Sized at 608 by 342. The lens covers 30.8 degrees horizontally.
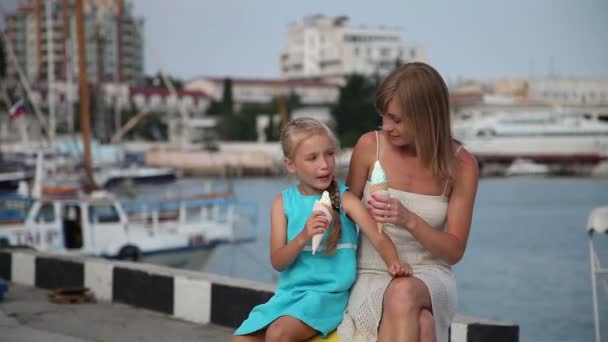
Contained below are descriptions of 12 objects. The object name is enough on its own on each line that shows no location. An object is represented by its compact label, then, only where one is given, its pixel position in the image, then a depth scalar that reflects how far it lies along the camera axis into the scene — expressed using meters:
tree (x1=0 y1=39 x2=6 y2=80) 70.85
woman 2.91
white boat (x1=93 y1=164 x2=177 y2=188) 46.34
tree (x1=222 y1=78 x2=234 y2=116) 105.44
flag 23.95
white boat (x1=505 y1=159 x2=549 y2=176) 87.31
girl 3.02
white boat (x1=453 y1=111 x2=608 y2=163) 92.56
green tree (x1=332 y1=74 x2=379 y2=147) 93.12
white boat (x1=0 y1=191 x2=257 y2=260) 18.12
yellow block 3.08
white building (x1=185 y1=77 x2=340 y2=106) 120.19
